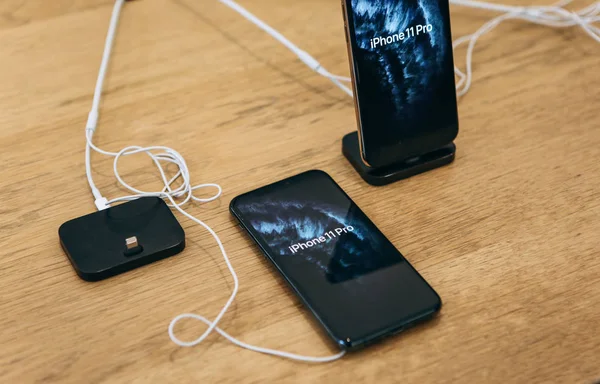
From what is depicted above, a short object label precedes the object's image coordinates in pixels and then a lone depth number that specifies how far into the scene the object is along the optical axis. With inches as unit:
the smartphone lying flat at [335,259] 23.4
